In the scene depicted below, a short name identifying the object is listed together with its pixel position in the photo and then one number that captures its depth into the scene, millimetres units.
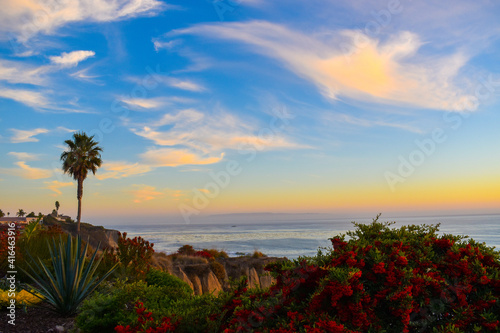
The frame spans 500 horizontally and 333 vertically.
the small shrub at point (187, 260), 18344
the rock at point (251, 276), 14334
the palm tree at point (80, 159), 33094
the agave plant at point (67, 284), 7117
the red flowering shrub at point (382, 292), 2951
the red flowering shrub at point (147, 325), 3459
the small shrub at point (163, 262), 14442
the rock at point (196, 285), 12159
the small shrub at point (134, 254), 9984
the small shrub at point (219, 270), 15992
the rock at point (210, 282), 13156
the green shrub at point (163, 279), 9041
